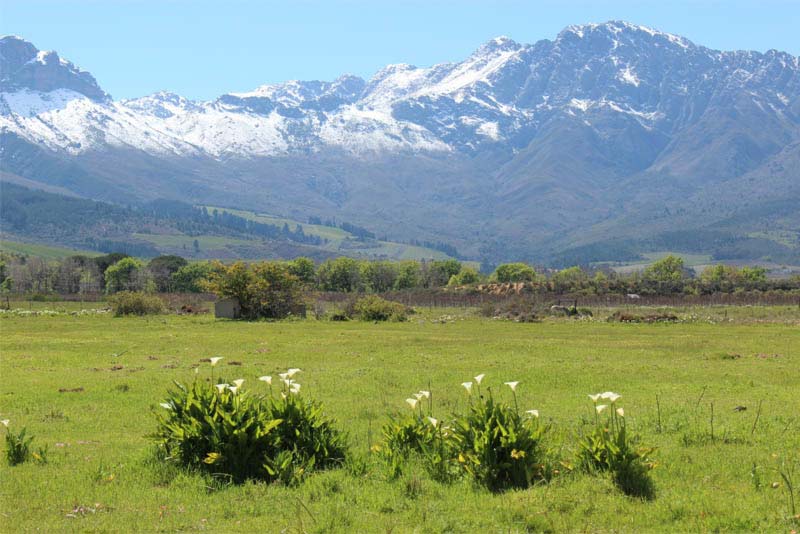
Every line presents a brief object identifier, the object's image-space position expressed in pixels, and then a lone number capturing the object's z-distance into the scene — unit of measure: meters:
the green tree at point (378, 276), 176.25
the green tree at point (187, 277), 164.00
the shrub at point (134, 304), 73.31
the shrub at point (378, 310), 72.88
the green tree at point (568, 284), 120.68
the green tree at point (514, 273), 163.80
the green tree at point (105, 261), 183.88
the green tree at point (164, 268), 163.25
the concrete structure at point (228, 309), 73.56
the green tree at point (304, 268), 164.94
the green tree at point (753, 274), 150.50
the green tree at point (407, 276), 175.62
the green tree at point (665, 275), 120.88
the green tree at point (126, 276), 156.18
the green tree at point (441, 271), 185.70
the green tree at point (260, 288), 73.29
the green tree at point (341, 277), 166.62
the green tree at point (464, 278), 164.12
